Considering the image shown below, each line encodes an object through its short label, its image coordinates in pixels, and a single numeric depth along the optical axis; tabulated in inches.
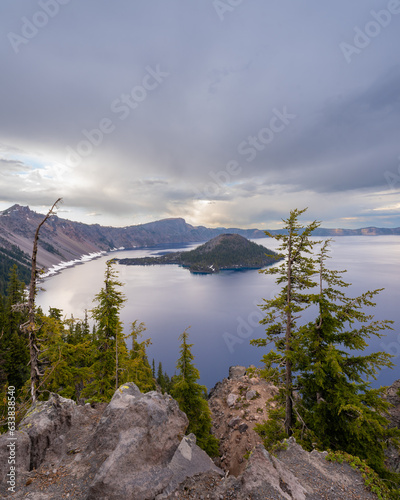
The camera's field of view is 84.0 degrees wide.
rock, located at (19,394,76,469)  315.3
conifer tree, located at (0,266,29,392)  1107.9
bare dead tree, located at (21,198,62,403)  383.6
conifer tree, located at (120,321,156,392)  703.7
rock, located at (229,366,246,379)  1577.4
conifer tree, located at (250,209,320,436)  522.3
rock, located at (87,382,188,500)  257.0
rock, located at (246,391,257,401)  1134.4
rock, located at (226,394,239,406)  1143.0
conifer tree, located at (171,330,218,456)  708.7
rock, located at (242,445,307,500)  247.8
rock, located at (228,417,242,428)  989.2
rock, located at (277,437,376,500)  294.5
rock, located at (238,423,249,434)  930.6
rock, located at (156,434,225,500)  278.8
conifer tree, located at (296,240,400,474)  394.3
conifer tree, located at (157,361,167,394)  1833.2
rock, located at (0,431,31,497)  272.5
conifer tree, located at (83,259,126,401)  669.3
